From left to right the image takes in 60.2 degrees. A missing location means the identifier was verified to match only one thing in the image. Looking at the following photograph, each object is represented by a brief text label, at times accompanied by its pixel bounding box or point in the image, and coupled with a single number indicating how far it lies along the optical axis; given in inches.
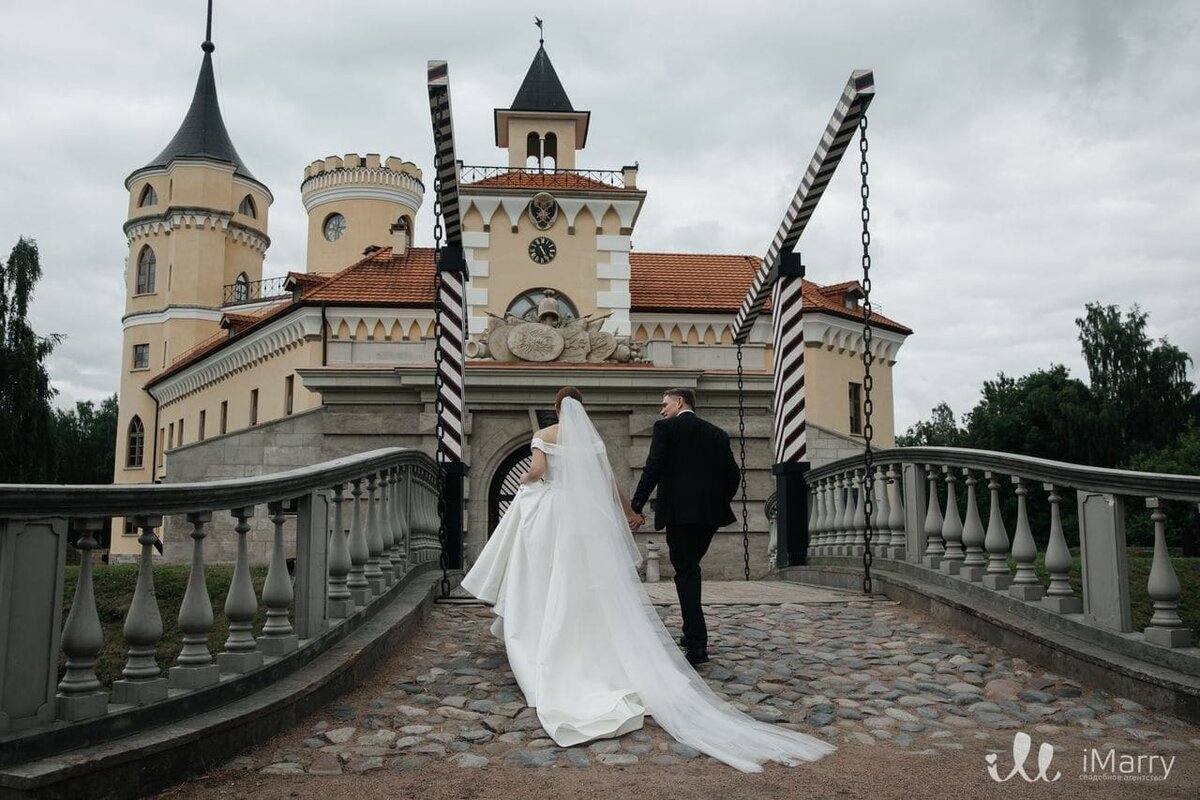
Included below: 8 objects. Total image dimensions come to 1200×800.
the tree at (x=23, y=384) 1218.6
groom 308.7
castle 764.6
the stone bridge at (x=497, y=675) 170.9
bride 229.9
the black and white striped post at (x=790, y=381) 548.1
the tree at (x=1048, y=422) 2085.4
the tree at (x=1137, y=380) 2167.8
